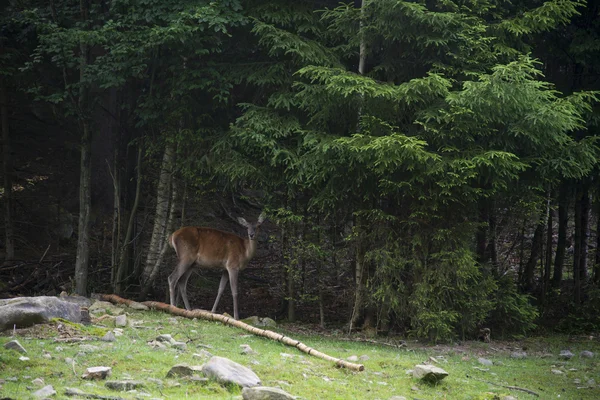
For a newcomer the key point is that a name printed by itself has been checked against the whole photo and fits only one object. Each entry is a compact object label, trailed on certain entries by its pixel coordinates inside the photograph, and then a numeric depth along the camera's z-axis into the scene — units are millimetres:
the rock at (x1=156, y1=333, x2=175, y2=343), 17187
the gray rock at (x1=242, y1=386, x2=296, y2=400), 11501
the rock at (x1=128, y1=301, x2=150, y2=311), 23922
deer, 26062
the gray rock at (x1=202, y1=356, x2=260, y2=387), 12992
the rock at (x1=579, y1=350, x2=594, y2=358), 21756
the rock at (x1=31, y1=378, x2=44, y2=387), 12023
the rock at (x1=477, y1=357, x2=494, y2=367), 19694
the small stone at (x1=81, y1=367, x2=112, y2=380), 12633
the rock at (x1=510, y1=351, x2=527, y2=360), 21367
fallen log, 16297
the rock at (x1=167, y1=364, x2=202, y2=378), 13383
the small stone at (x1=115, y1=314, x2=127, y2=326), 19375
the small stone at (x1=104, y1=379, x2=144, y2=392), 12141
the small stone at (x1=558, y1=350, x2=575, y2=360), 21612
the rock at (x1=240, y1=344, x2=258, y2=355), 17078
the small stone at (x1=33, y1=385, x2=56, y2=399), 11141
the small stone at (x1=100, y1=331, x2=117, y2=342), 16500
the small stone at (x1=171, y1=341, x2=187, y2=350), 16562
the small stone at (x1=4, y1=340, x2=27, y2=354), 14070
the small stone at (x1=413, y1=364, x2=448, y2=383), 15522
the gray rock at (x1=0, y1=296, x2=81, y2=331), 16672
